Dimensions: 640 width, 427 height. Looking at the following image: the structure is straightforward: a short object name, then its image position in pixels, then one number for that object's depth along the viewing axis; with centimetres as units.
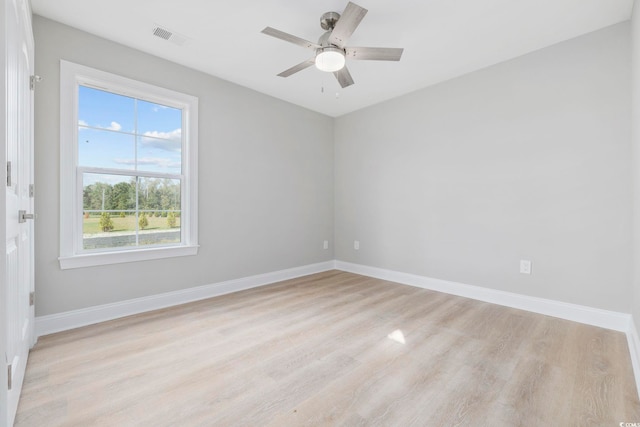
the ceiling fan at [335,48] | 199
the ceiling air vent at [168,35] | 244
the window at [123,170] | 242
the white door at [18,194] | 130
